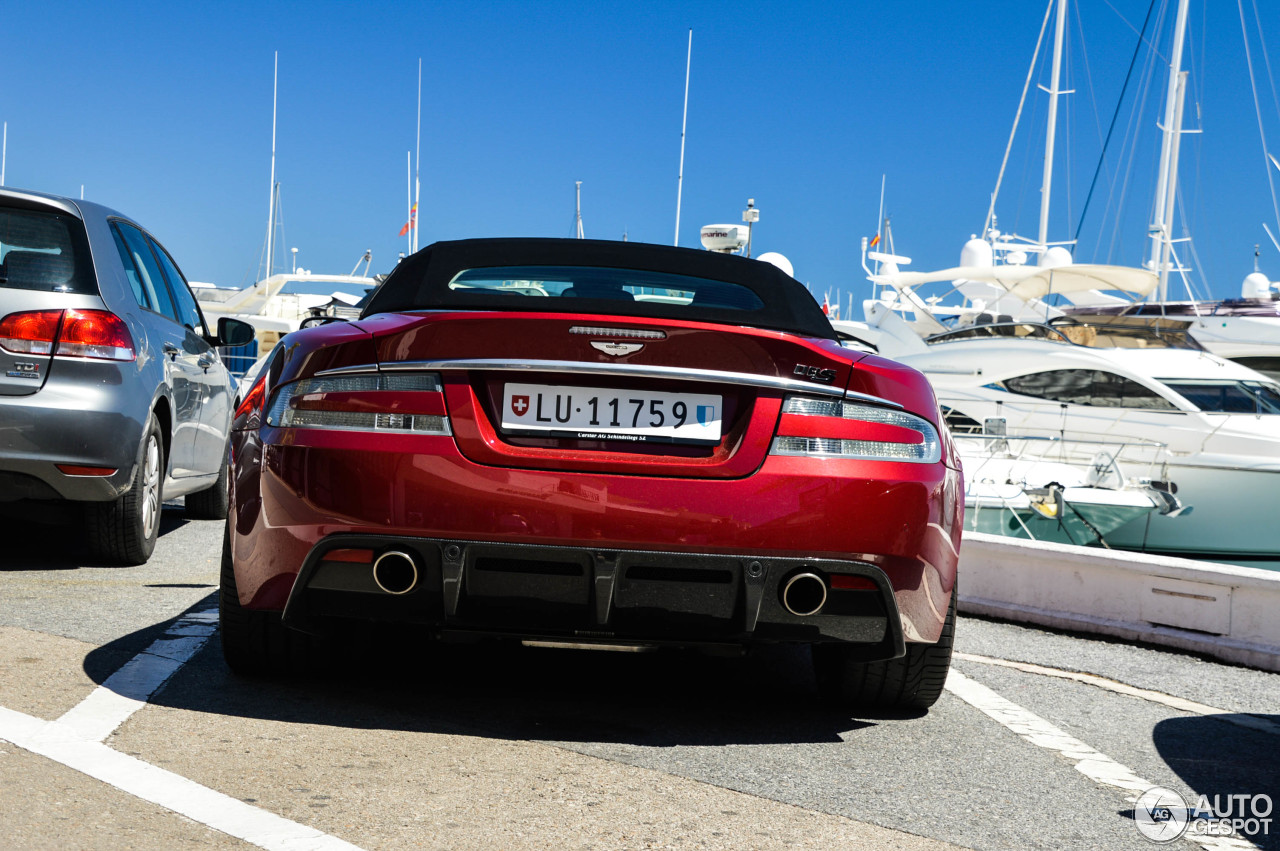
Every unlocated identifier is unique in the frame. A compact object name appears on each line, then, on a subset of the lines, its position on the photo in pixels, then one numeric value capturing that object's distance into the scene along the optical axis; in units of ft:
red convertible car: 11.18
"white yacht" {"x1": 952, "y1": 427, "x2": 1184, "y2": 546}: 49.65
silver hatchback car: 19.10
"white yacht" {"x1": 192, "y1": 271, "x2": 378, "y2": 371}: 134.62
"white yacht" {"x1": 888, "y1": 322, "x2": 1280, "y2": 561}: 55.88
